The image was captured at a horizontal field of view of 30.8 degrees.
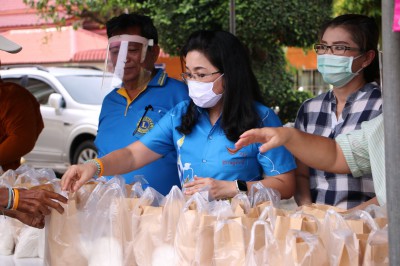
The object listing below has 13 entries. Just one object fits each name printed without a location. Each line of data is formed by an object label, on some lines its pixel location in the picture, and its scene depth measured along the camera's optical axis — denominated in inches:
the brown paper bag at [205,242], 85.8
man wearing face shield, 135.5
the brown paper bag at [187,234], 87.4
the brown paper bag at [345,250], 78.4
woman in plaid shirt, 114.6
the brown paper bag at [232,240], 83.3
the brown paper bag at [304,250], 76.9
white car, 392.8
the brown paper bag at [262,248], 80.3
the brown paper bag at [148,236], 93.0
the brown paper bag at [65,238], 97.4
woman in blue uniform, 110.4
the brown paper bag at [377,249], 78.2
